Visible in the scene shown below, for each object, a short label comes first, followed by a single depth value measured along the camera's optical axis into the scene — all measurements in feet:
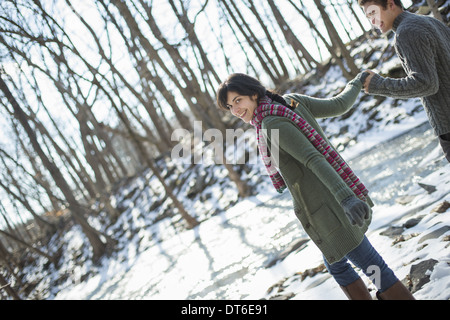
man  7.27
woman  6.99
